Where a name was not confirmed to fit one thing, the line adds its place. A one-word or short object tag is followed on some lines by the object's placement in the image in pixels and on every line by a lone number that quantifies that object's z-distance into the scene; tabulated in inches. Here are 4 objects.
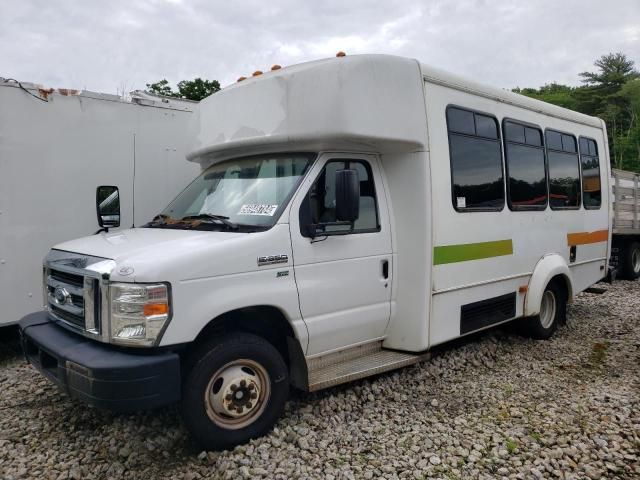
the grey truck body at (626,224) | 428.1
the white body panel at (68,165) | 223.5
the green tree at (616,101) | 1850.4
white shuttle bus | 135.9
